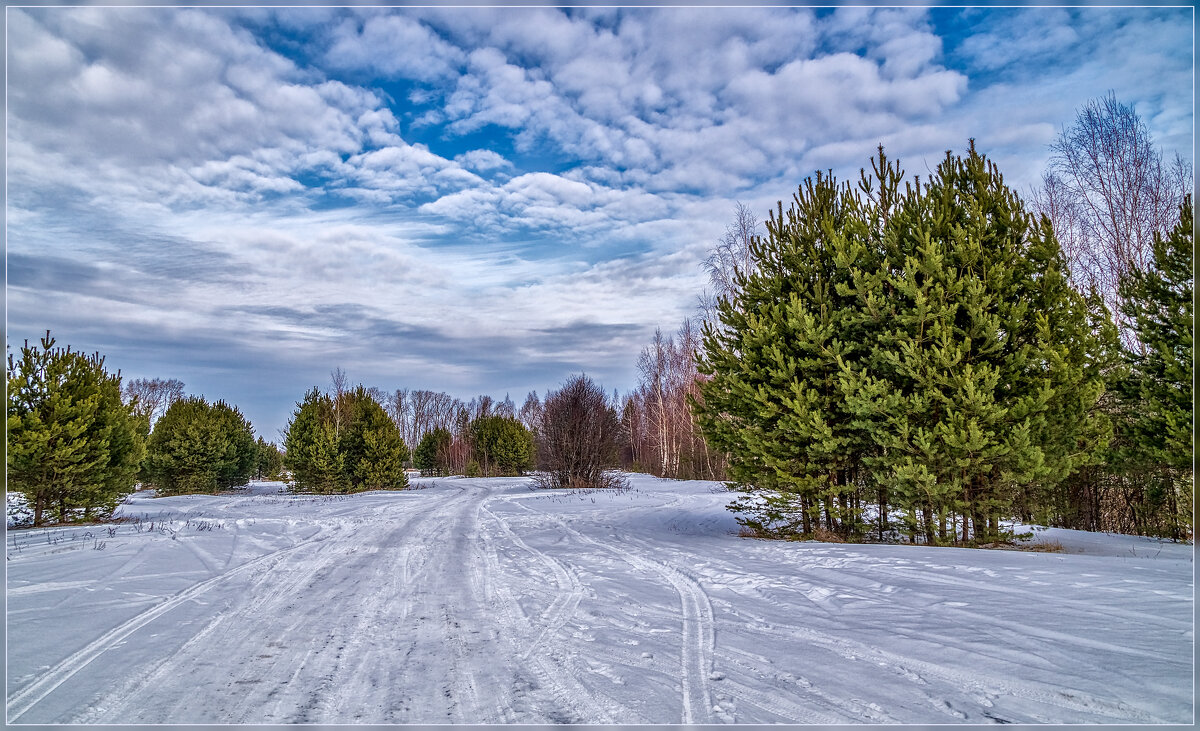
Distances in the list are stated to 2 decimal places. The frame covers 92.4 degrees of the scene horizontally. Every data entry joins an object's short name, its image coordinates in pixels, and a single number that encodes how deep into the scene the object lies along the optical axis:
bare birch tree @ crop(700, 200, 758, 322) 28.09
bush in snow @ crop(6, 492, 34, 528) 14.48
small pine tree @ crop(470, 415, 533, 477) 49.62
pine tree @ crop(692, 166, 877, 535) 9.73
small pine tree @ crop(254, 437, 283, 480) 55.38
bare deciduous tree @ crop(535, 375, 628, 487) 28.88
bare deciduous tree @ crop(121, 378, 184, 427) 72.28
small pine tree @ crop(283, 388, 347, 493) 31.55
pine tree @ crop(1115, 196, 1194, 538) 9.85
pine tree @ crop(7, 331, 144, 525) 13.43
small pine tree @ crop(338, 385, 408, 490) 33.38
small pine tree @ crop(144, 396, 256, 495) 30.34
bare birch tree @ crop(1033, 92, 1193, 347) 19.80
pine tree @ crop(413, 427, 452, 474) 57.28
